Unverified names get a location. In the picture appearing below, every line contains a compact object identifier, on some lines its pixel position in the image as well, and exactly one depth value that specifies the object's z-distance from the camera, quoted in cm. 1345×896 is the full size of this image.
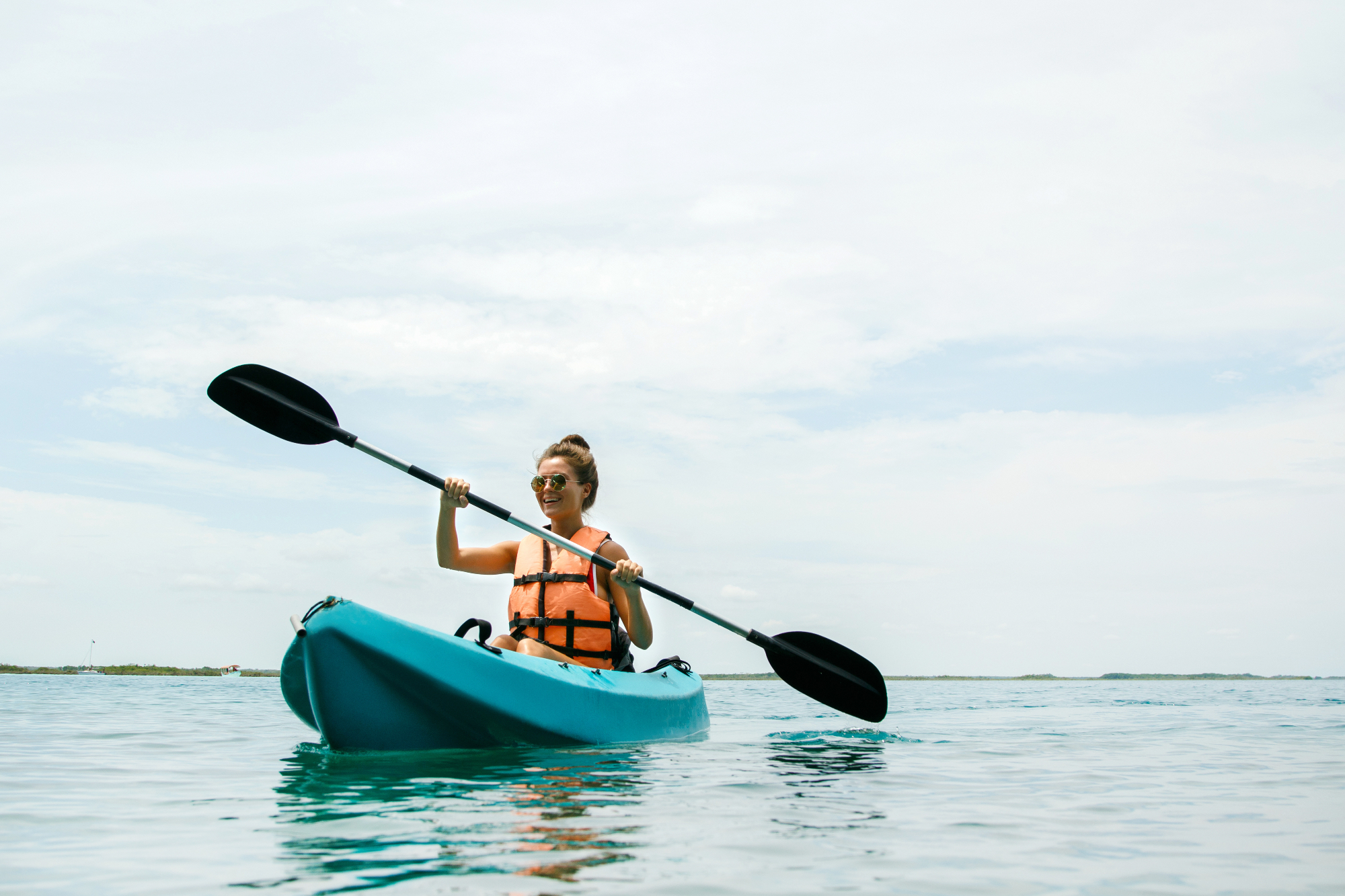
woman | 580
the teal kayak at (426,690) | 450
